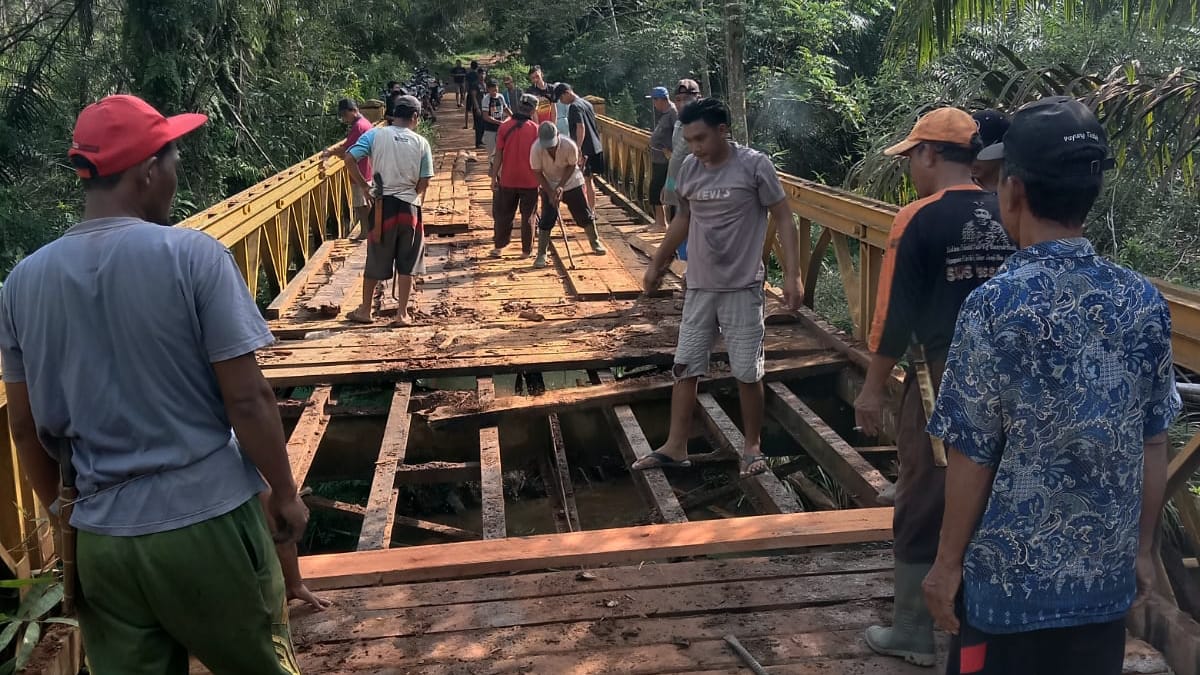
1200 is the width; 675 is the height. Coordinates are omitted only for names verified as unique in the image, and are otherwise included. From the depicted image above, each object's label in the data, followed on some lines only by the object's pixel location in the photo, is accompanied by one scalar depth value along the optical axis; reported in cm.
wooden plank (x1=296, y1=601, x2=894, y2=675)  312
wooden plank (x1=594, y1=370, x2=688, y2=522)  456
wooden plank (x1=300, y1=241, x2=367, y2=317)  768
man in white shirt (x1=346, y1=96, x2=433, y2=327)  700
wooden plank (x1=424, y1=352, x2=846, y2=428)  567
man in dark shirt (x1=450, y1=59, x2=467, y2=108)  2773
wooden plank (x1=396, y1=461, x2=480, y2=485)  526
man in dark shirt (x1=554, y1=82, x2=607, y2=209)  1072
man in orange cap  281
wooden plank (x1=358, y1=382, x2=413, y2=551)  419
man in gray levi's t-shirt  451
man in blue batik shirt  173
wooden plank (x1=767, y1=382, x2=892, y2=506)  461
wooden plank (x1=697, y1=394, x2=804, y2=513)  458
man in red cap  200
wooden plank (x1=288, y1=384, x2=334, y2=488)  502
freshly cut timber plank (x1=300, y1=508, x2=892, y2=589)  363
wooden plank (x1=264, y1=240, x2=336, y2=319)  778
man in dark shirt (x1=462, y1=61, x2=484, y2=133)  2256
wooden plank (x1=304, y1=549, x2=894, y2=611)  348
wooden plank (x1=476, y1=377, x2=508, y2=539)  438
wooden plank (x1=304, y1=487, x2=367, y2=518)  509
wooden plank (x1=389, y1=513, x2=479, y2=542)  503
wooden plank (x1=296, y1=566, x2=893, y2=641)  330
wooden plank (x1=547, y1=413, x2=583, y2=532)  532
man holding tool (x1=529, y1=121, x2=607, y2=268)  888
